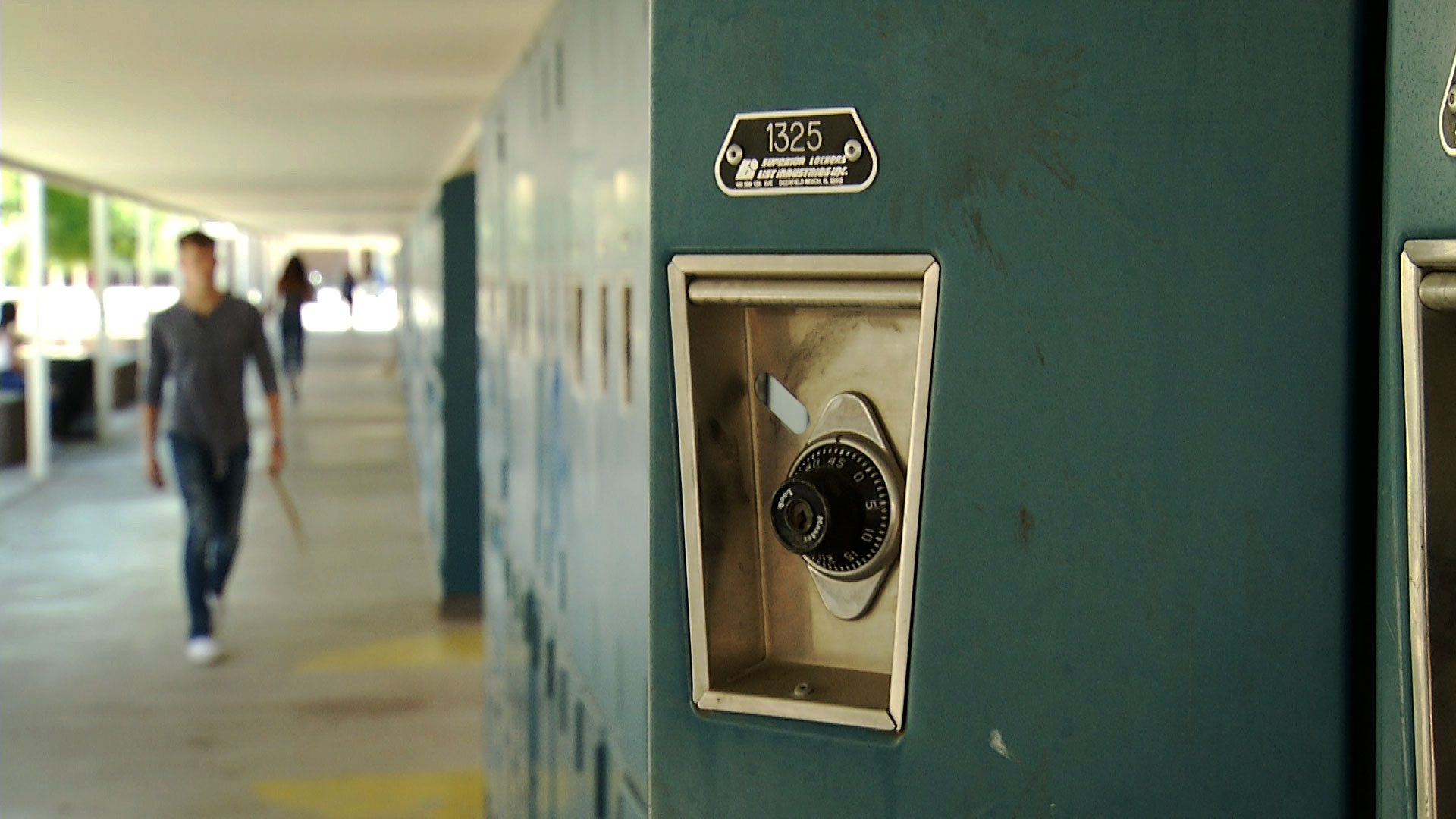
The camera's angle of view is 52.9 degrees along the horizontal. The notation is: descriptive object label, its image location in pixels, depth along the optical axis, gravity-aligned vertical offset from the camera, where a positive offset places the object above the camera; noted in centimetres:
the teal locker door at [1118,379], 136 -1
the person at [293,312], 1988 +91
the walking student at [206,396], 627 -8
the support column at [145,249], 1739 +156
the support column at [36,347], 1184 +26
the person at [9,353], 1425 +27
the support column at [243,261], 2867 +232
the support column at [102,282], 1412 +94
